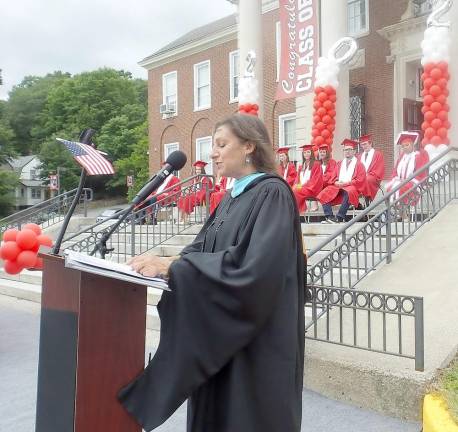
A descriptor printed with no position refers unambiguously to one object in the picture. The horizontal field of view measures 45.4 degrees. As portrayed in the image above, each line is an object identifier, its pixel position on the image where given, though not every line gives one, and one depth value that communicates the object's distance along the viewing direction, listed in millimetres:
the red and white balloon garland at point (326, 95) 12109
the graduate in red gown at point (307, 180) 10672
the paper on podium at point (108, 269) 1940
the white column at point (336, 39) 12562
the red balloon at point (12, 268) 3283
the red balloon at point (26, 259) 3297
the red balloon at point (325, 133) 12086
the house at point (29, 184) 69625
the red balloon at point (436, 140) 10312
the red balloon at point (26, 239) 3339
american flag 2369
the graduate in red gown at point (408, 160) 9625
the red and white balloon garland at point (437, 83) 10367
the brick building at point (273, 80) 15750
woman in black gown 2072
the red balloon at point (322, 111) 12125
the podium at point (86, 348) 2162
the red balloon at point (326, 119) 12156
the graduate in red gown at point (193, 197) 11594
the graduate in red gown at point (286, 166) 11672
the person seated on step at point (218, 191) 11469
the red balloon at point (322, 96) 12078
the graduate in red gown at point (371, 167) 10086
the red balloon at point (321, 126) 12125
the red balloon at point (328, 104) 12125
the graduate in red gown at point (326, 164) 10641
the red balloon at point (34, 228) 3479
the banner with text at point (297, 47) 12453
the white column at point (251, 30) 14961
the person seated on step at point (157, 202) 10805
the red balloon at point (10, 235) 3398
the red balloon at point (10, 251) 3289
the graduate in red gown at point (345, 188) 9625
